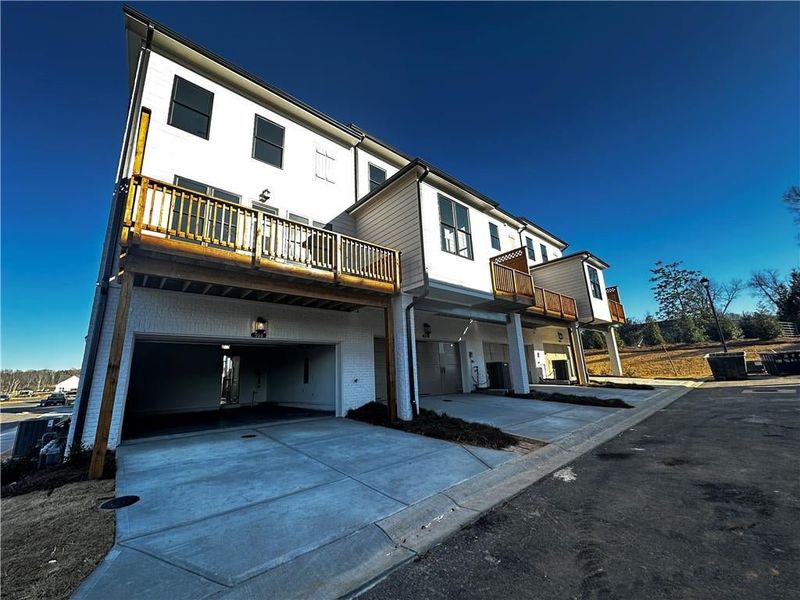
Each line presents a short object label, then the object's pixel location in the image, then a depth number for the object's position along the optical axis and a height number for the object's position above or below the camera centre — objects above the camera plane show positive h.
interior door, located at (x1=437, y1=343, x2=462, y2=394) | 13.84 +0.04
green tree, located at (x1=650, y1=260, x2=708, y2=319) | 34.53 +7.33
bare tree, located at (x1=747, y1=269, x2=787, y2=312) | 33.88 +7.38
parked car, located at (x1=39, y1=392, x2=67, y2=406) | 28.03 -1.07
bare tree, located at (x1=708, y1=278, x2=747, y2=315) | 39.19 +7.69
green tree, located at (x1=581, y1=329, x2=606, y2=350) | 27.08 +1.86
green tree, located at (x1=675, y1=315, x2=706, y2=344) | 24.58 +2.05
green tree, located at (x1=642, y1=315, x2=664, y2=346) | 25.61 +1.97
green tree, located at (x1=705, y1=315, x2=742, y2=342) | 25.17 +2.07
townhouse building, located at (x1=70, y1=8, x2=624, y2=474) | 6.16 +2.42
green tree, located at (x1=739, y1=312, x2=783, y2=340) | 21.81 +1.82
